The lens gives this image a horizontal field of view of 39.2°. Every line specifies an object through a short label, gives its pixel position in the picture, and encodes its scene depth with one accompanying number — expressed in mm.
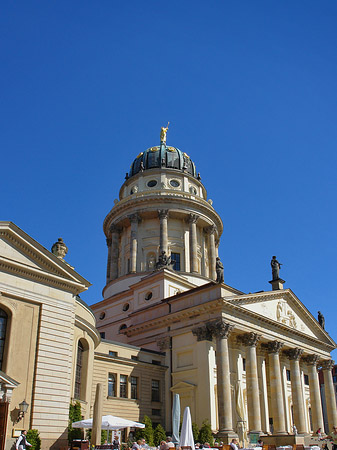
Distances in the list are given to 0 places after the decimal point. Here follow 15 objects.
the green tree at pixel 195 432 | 33125
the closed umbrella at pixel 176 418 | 24719
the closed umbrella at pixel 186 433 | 21969
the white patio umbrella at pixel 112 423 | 25084
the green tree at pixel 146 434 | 31312
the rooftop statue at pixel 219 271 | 39344
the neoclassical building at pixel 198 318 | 38125
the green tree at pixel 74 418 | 24703
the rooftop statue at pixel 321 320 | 55344
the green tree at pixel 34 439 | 20703
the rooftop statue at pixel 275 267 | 49247
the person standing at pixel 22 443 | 18527
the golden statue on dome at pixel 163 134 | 67562
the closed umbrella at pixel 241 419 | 35750
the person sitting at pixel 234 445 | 22478
